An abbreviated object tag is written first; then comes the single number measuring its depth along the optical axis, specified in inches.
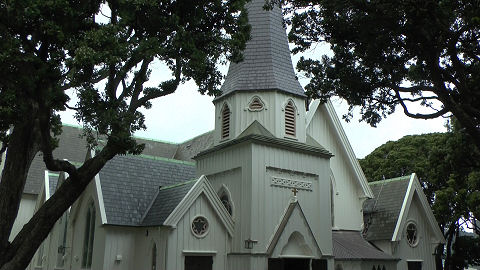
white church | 785.6
